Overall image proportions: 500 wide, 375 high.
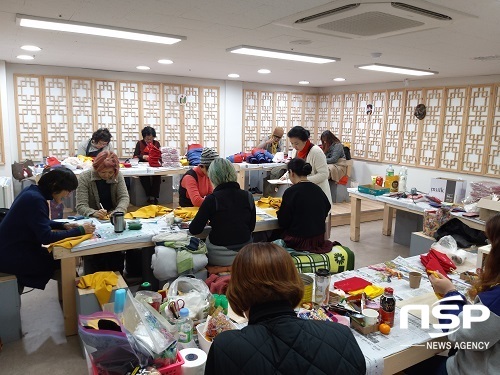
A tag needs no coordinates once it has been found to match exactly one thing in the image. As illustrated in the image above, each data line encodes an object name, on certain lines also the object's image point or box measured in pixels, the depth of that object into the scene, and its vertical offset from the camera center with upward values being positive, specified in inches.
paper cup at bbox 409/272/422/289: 90.7 -34.7
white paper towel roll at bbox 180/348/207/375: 61.5 -37.9
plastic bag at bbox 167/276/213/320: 78.7 -36.5
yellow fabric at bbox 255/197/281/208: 162.9 -32.2
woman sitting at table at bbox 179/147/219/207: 147.4 -23.4
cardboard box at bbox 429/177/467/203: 188.5 -28.7
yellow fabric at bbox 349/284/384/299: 85.4 -36.0
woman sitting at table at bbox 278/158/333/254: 131.5 -29.5
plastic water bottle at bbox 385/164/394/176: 210.7 -23.1
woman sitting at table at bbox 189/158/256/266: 122.3 -28.5
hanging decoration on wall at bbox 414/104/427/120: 300.6 +14.8
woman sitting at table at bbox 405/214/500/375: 59.3 -31.2
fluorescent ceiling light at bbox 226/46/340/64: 175.9 +34.7
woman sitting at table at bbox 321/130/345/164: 263.7 -13.9
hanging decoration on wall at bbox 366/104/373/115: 343.0 +17.5
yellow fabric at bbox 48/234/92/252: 111.8 -34.7
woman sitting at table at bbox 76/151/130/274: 137.0 -27.3
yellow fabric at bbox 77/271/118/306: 109.4 -46.0
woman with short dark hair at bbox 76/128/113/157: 234.5 -14.3
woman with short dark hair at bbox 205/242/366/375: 45.8 -25.4
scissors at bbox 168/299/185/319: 76.2 -36.1
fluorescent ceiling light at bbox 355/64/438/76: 224.6 +36.7
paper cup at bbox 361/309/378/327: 72.1 -34.9
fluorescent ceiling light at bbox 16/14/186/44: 129.5 +33.4
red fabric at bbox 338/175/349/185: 285.3 -38.3
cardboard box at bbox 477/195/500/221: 148.7 -29.0
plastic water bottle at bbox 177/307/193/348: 69.5 -36.9
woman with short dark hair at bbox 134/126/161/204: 272.8 -25.4
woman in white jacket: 173.2 -12.9
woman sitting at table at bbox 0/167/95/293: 109.4 -31.7
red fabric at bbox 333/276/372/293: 88.7 -36.1
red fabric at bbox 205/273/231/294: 99.3 -41.7
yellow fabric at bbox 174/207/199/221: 139.6 -32.1
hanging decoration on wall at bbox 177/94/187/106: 323.0 +21.3
